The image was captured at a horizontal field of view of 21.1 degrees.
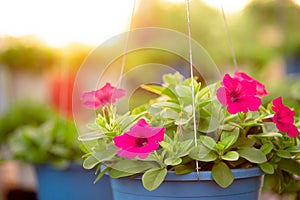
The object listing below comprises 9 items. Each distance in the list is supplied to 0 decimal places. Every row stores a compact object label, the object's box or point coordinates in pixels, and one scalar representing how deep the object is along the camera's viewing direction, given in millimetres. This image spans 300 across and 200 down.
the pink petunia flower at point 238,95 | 1187
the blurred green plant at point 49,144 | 1702
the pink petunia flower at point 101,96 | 1291
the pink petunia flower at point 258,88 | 1290
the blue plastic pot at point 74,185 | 1648
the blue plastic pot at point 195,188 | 1165
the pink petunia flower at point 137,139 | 1155
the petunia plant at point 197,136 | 1164
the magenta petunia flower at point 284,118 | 1207
